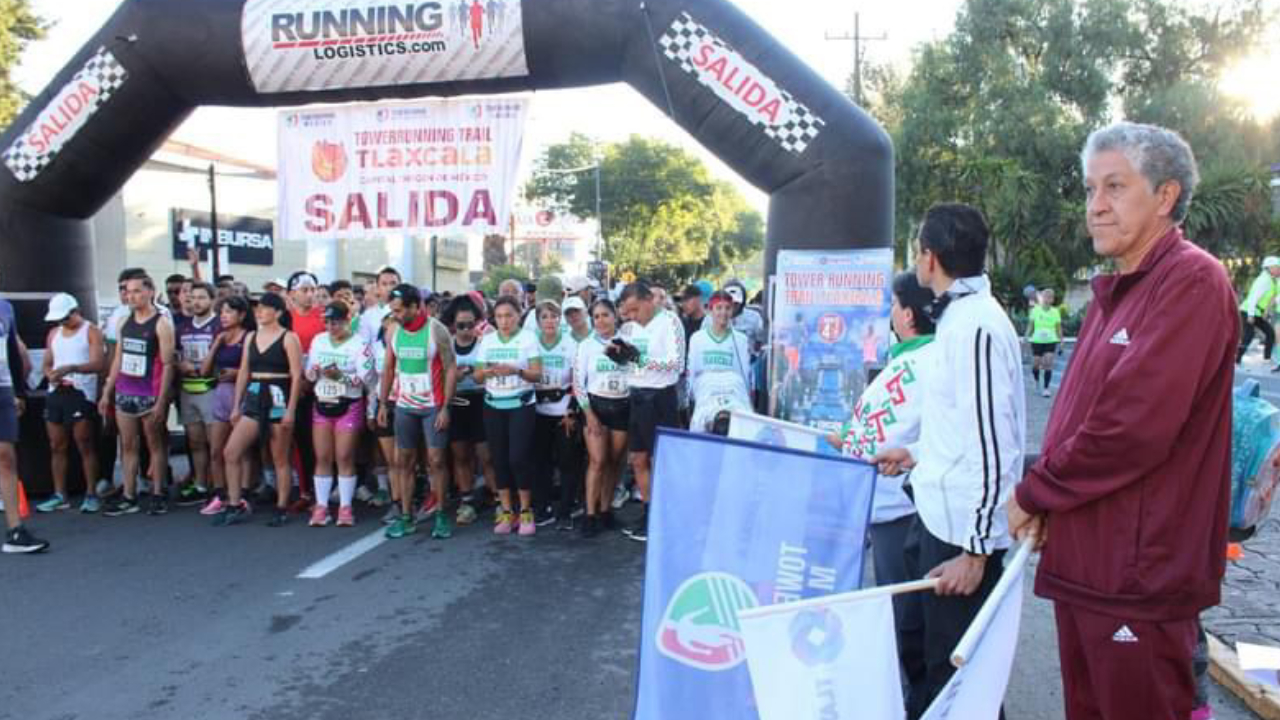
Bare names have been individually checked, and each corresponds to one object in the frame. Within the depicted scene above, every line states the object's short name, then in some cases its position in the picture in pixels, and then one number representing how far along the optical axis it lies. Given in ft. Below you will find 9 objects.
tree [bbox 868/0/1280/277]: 98.32
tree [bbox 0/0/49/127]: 73.36
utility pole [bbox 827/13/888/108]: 100.62
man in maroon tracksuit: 6.70
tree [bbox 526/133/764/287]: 172.04
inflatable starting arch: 20.77
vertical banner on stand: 20.75
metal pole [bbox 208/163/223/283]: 55.05
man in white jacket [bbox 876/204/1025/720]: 8.65
